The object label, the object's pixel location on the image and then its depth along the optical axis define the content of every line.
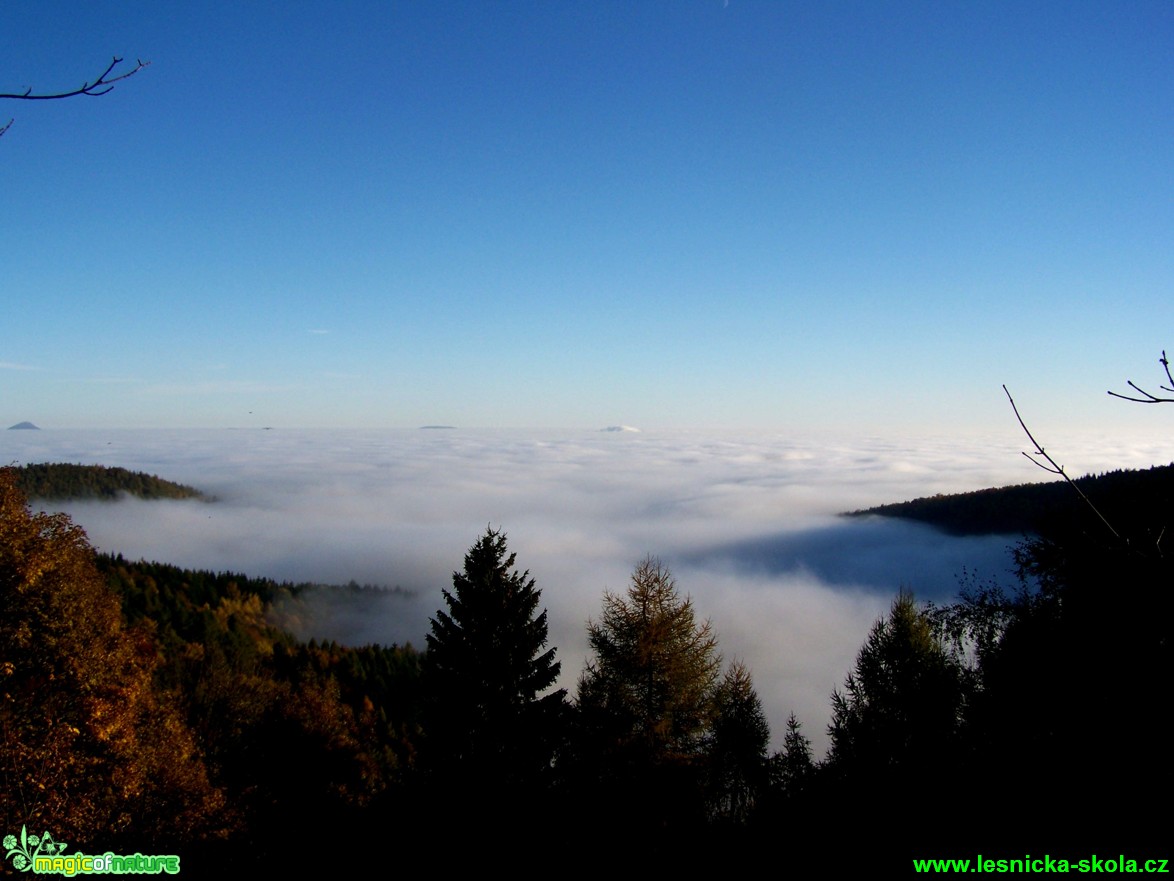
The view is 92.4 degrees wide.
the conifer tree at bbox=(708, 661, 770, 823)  21.53
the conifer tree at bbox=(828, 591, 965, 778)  18.11
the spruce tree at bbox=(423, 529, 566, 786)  16.61
